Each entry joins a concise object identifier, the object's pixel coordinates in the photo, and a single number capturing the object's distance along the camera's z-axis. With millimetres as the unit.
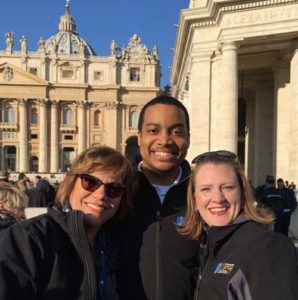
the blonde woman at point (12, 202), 2476
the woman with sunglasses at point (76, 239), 1302
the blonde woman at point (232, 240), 1296
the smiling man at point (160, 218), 1675
